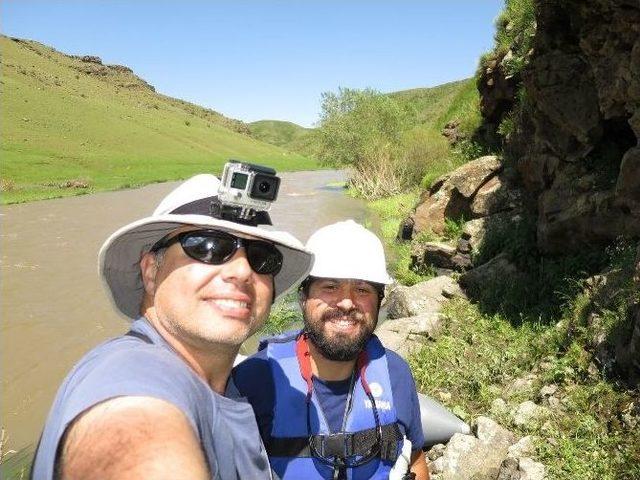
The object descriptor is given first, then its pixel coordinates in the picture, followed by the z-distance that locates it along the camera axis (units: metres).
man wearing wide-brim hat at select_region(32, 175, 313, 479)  1.25
